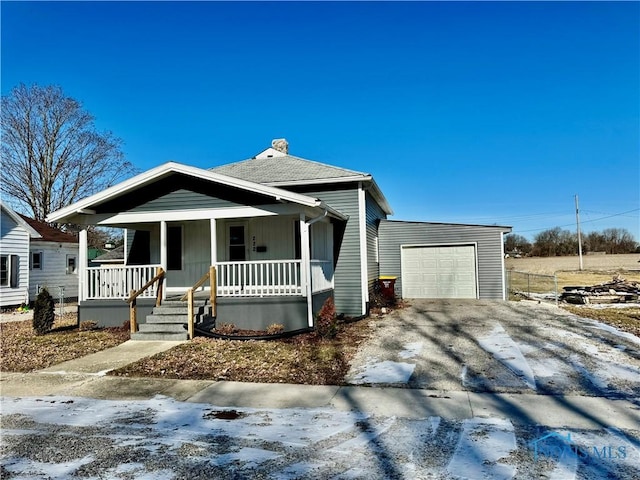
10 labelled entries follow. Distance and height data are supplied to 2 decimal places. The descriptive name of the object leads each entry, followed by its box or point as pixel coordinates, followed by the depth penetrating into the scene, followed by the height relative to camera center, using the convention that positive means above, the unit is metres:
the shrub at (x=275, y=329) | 9.10 -1.43
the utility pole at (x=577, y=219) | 42.24 +3.61
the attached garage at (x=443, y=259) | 15.38 +0.01
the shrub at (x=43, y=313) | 9.44 -0.97
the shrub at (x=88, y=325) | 10.29 -1.38
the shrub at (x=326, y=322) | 8.51 -1.22
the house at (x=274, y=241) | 9.79 +0.66
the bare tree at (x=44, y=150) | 27.94 +8.26
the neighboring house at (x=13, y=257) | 16.61 +0.55
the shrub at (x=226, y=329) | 9.30 -1.44
